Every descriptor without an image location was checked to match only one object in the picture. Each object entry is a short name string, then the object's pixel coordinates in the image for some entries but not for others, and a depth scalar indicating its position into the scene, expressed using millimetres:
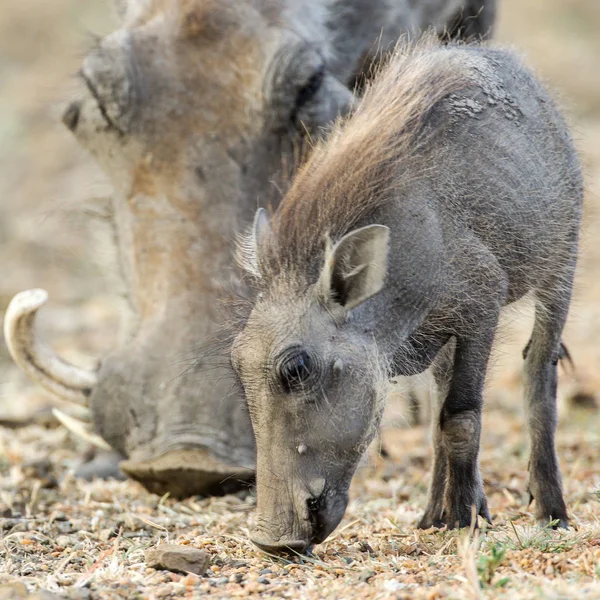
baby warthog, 6125
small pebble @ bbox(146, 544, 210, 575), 5875
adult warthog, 8336
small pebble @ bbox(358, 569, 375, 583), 5754
